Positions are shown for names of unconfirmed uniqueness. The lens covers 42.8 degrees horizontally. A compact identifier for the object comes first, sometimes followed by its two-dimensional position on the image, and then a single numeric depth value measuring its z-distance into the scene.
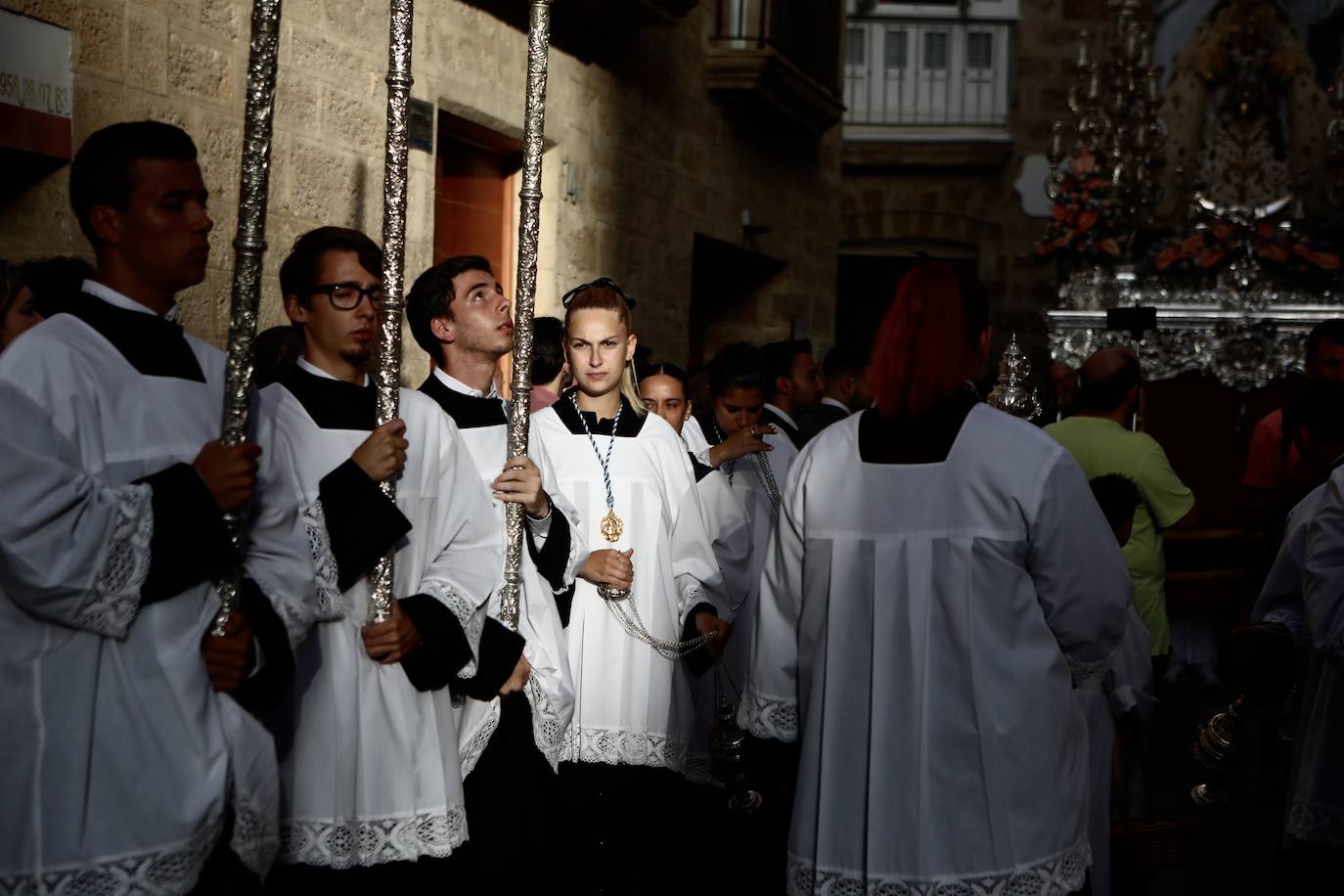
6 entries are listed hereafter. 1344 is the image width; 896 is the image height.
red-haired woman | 3.70
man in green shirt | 6.69
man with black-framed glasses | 3.78
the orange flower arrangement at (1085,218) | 14.90
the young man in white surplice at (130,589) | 2.99
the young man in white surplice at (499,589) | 4.78
